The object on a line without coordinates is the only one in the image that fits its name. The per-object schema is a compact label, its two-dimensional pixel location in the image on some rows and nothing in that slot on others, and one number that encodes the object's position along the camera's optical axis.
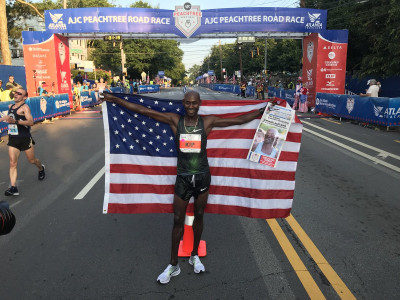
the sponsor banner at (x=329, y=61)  22.41
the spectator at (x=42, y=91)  17.34
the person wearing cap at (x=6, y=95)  14.27
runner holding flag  3.52
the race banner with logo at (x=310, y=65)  22.66
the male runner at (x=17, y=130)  6.27
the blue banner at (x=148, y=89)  54.47
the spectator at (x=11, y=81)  15.15
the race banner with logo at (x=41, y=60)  21.88
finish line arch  22.16
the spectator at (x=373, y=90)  14.79
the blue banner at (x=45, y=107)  12.89
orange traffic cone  4.00
